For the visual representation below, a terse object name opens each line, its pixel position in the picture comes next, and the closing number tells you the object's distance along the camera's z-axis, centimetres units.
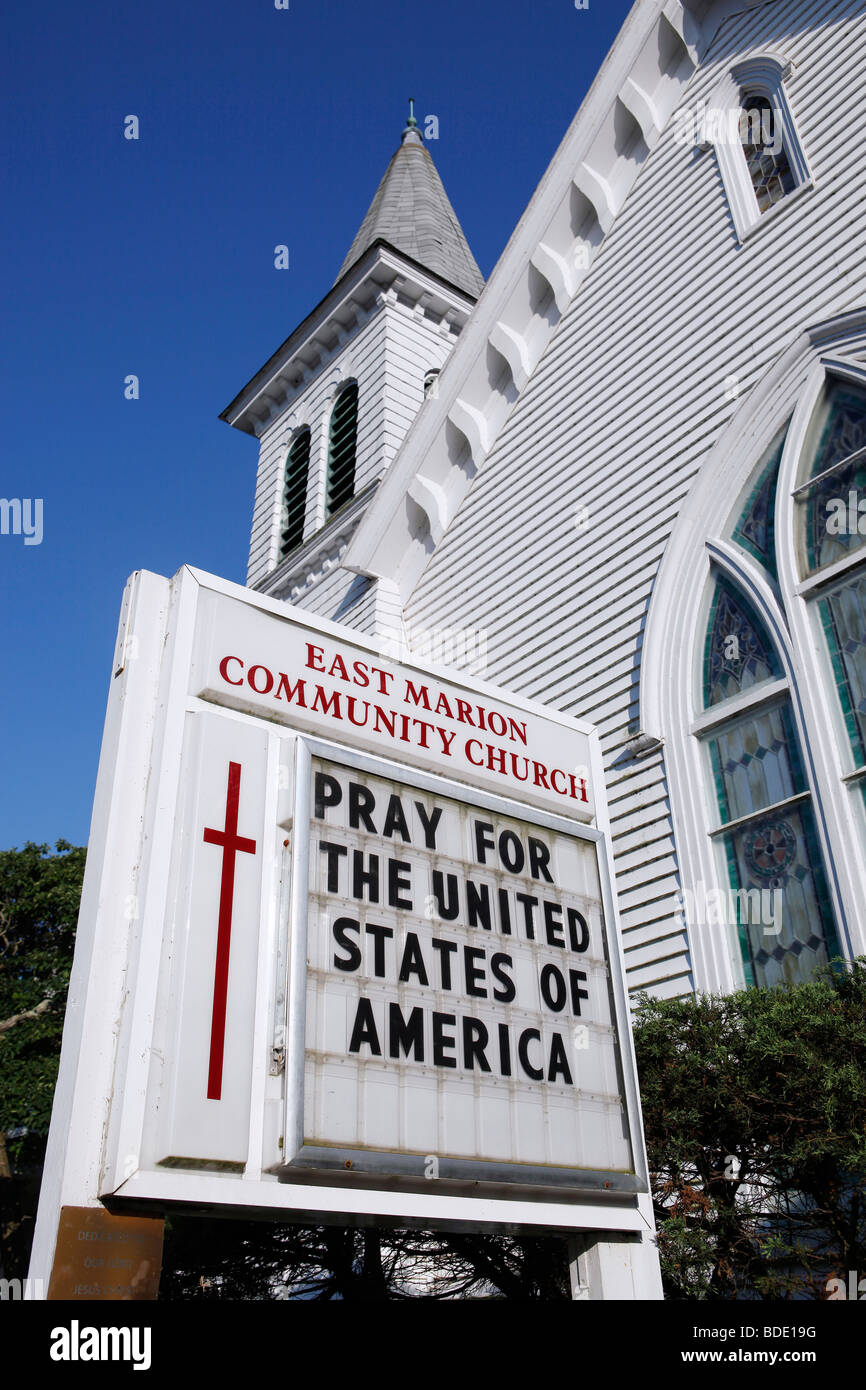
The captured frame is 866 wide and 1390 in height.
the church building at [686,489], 817
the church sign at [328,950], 381
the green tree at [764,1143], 470
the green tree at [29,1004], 1947
